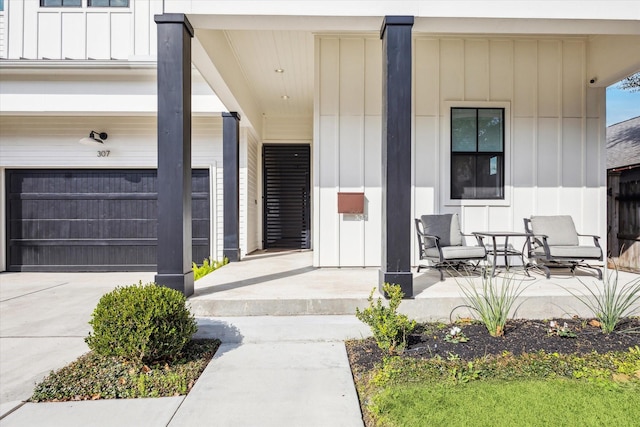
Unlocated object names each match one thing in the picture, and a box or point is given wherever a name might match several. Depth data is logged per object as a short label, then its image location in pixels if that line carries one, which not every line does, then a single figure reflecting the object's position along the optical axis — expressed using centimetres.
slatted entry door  896
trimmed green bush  260
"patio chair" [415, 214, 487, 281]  459
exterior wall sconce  668
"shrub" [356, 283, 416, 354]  280
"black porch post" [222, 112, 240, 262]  666
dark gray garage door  704
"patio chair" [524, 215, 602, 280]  443
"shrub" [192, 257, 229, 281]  524
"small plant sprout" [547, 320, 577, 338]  306
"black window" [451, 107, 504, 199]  550
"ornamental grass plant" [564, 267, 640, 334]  309
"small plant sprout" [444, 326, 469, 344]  296
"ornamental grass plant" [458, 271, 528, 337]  306
